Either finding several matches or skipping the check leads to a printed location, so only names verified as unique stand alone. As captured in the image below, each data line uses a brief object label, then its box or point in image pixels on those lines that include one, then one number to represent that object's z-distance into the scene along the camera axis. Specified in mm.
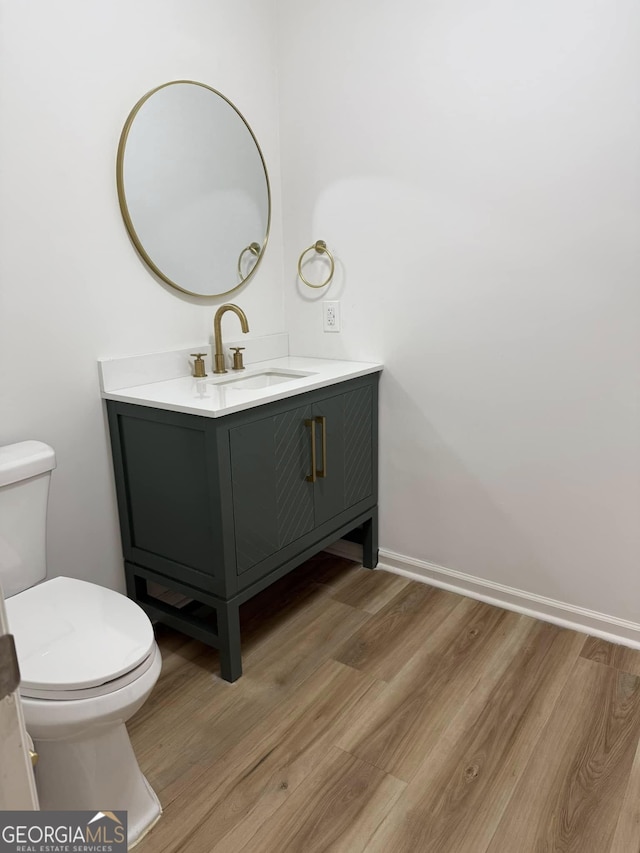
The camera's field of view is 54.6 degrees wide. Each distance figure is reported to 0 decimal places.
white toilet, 1230
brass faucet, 2139
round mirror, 1915
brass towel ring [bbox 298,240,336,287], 2367
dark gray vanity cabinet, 1757
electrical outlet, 2406
